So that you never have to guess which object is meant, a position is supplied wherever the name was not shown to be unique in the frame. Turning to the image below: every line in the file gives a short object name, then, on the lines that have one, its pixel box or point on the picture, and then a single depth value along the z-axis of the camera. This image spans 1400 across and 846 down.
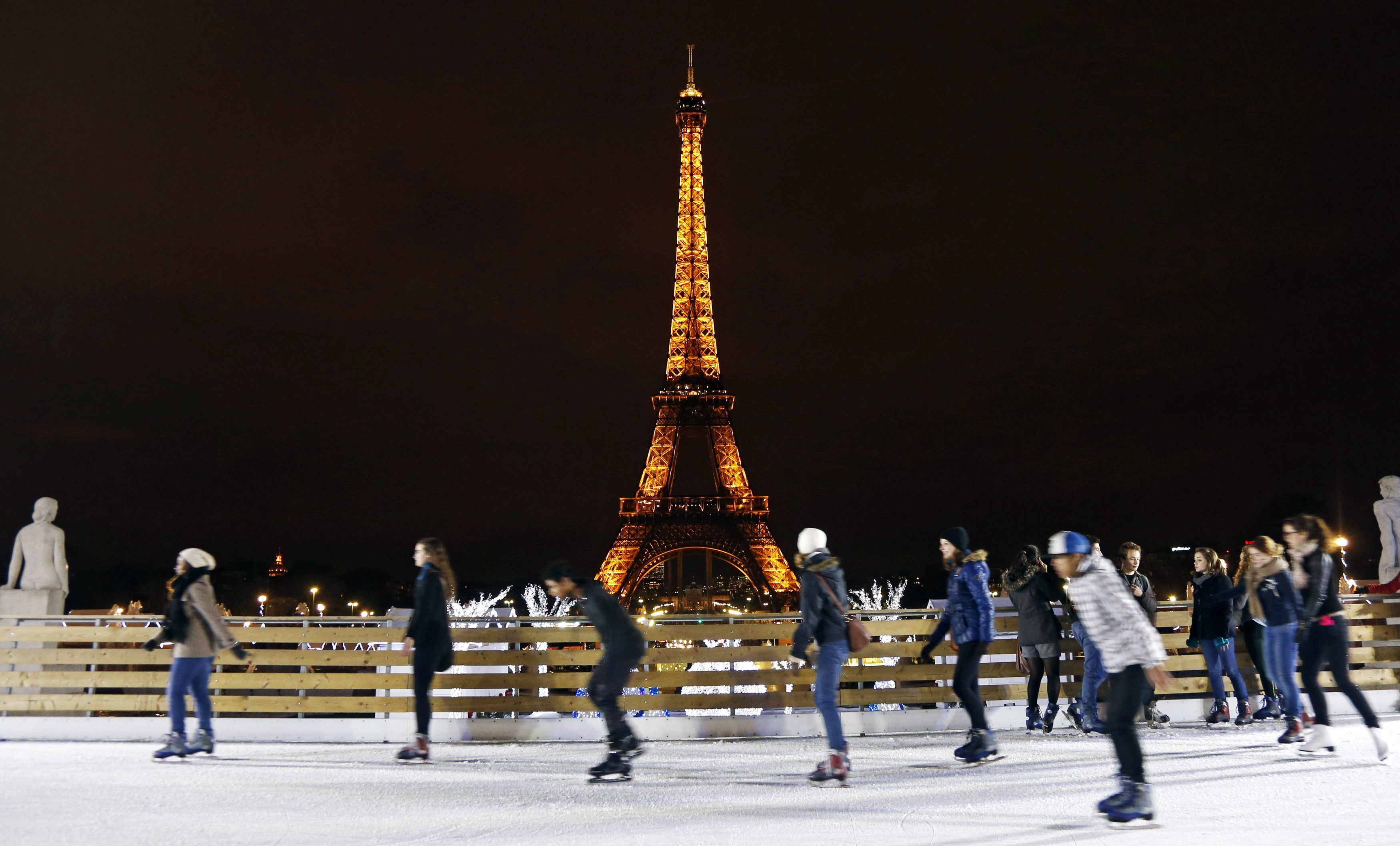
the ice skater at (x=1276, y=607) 8.49
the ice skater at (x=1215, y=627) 10.34
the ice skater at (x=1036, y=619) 9.94
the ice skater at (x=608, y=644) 7.68
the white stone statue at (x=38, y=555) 11.96
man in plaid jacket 5.89
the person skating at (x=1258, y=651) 10.36
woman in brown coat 8.83
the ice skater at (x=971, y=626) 8.18
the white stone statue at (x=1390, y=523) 12.61
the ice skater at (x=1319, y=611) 7.61
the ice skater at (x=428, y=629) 8.73
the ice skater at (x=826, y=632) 7.45
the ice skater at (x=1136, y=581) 10.32
